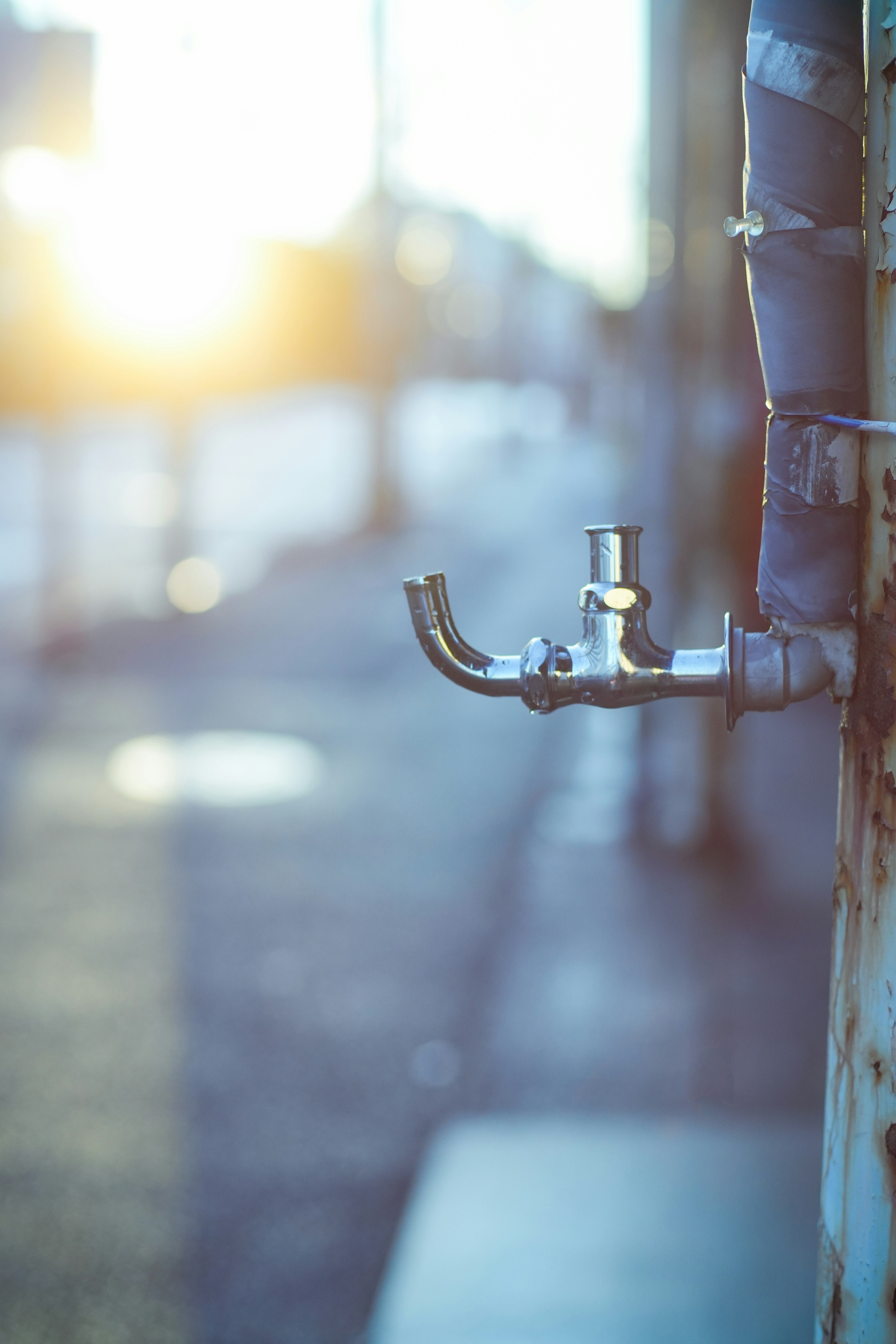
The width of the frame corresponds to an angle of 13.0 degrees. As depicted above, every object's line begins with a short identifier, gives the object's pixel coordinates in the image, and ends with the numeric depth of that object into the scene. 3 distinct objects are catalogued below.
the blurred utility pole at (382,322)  14.73
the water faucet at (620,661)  1.31
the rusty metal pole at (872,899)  1.30
